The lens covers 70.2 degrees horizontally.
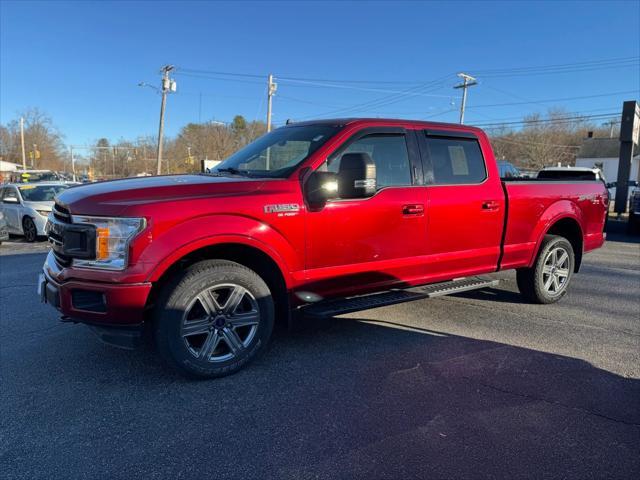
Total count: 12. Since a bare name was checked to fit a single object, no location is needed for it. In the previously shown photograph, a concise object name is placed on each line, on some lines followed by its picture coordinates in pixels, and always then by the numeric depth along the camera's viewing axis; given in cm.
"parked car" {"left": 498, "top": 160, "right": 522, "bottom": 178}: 1301
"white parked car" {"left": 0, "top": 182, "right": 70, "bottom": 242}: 1110
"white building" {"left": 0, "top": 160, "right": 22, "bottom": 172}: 6619
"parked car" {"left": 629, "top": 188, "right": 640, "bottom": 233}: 1329
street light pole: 3378
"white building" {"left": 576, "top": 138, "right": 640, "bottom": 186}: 5622
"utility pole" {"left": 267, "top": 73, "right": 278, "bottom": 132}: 3200
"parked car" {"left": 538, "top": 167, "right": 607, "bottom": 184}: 1322
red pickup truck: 314
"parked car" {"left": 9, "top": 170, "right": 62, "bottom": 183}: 3066
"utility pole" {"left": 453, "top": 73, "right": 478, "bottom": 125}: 3941
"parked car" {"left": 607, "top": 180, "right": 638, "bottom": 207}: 1604
